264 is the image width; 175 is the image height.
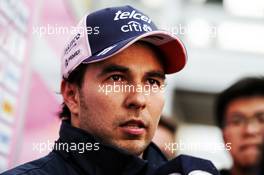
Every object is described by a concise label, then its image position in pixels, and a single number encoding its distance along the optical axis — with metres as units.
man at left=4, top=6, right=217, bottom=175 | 2.98
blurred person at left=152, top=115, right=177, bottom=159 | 3.71
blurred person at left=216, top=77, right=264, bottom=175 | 3.33
